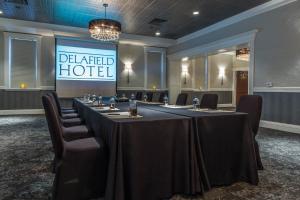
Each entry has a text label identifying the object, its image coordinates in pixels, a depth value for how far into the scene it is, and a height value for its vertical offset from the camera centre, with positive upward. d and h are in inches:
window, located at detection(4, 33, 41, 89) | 289.6 +43.7
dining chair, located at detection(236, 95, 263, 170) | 97.2 -6.8
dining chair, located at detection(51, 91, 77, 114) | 194.9 -16.8
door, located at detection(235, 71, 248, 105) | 432.5 +24.7
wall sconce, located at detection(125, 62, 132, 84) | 350.9 +42.7
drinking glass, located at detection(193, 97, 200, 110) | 107.4 -4.3
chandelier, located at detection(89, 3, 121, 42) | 189.5 +60.0
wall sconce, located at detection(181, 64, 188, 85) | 396.2 +45.6
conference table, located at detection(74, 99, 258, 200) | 62.8 -19.6
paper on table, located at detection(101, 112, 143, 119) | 73.9 -8.2
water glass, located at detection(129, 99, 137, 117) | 78.5 -6.1
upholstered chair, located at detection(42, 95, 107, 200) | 66.5 -24.1
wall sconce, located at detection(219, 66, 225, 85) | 420.8 +43.4
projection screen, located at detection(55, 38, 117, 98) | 305.7 +38.3
